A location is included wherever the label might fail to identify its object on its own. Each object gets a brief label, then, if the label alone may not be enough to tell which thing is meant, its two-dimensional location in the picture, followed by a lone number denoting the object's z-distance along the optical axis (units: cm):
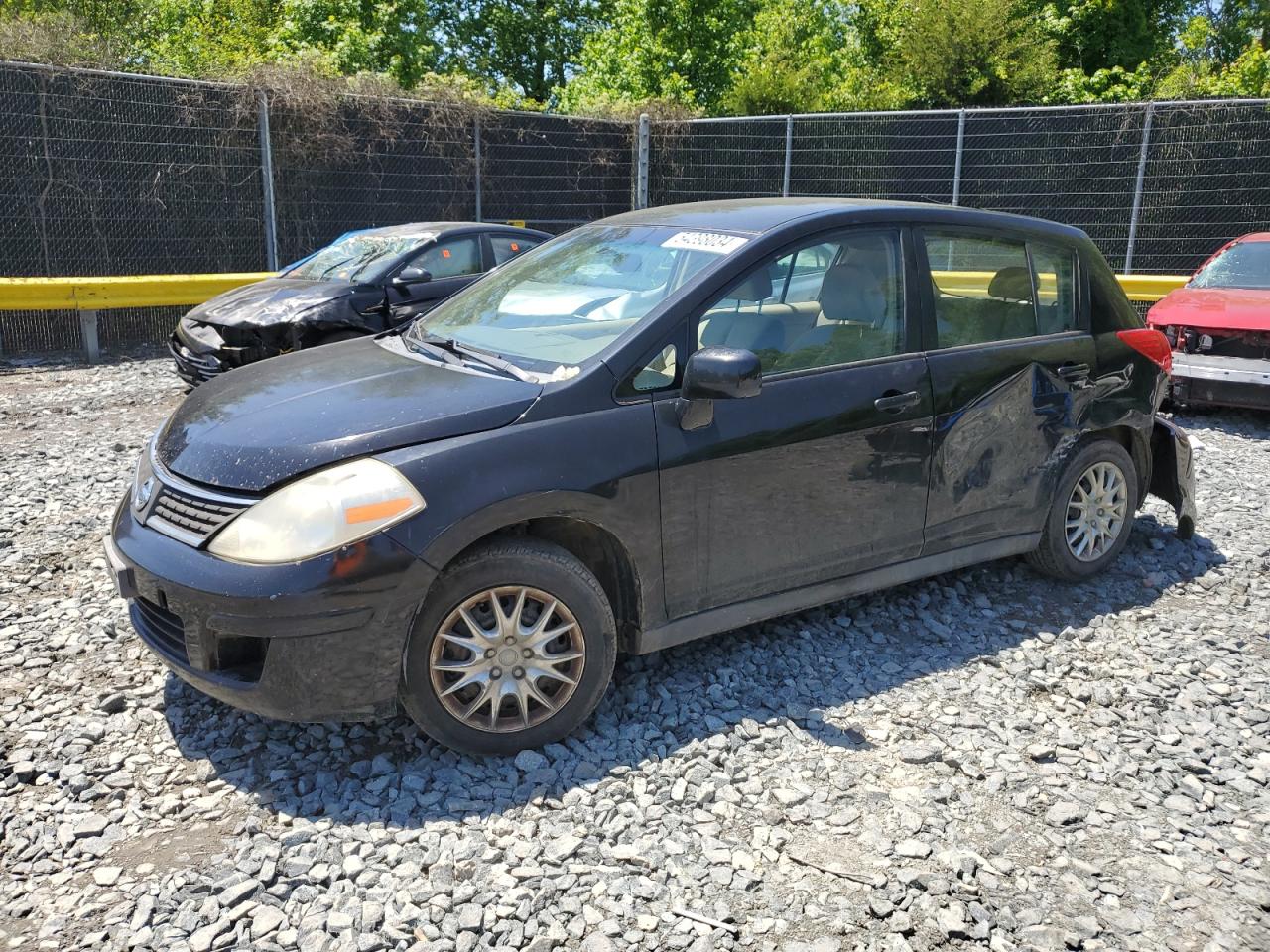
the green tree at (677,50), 2536
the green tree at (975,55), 2250
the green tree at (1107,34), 2875
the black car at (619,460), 329
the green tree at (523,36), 3897
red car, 841
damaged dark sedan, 861
